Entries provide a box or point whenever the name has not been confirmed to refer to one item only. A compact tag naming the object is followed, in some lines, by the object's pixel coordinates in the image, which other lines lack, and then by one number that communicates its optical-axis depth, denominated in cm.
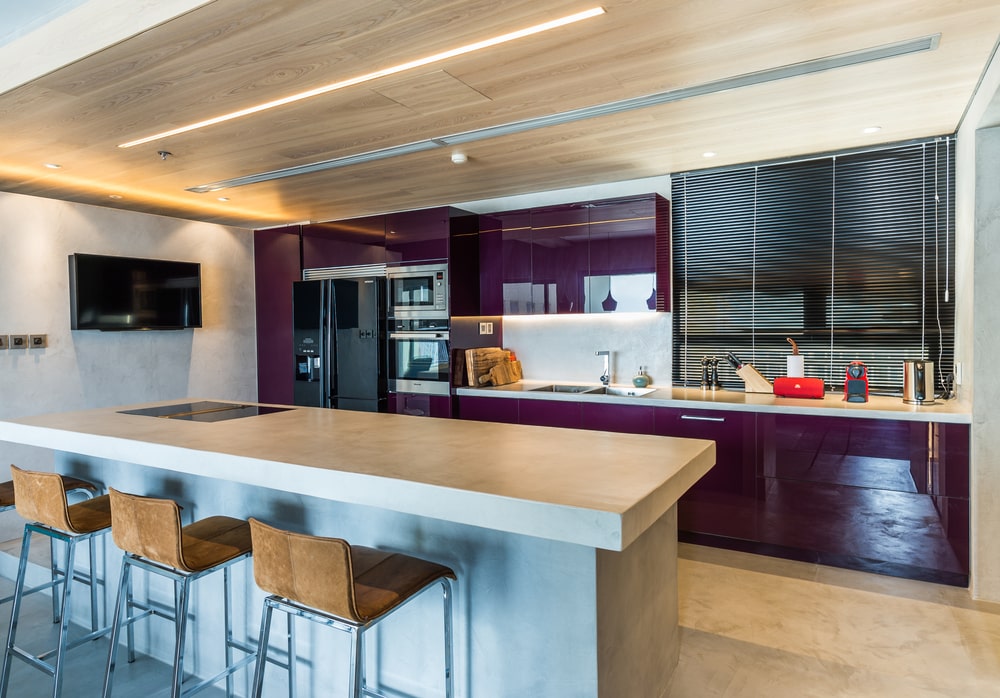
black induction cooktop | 295
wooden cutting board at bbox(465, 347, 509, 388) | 466
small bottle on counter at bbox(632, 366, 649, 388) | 435
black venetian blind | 352
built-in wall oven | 475
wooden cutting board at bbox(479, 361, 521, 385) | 472
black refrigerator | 510
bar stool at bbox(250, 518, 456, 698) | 158
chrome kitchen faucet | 458
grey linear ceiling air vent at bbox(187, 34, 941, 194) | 226
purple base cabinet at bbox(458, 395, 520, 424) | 440
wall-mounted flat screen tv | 448
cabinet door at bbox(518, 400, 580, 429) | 413
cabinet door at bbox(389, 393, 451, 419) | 472
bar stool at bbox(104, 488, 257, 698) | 196
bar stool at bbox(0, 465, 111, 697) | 230
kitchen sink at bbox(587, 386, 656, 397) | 419
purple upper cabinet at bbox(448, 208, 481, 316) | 471
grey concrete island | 156
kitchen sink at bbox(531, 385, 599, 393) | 450
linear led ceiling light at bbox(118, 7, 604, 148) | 201
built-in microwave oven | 474
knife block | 388
